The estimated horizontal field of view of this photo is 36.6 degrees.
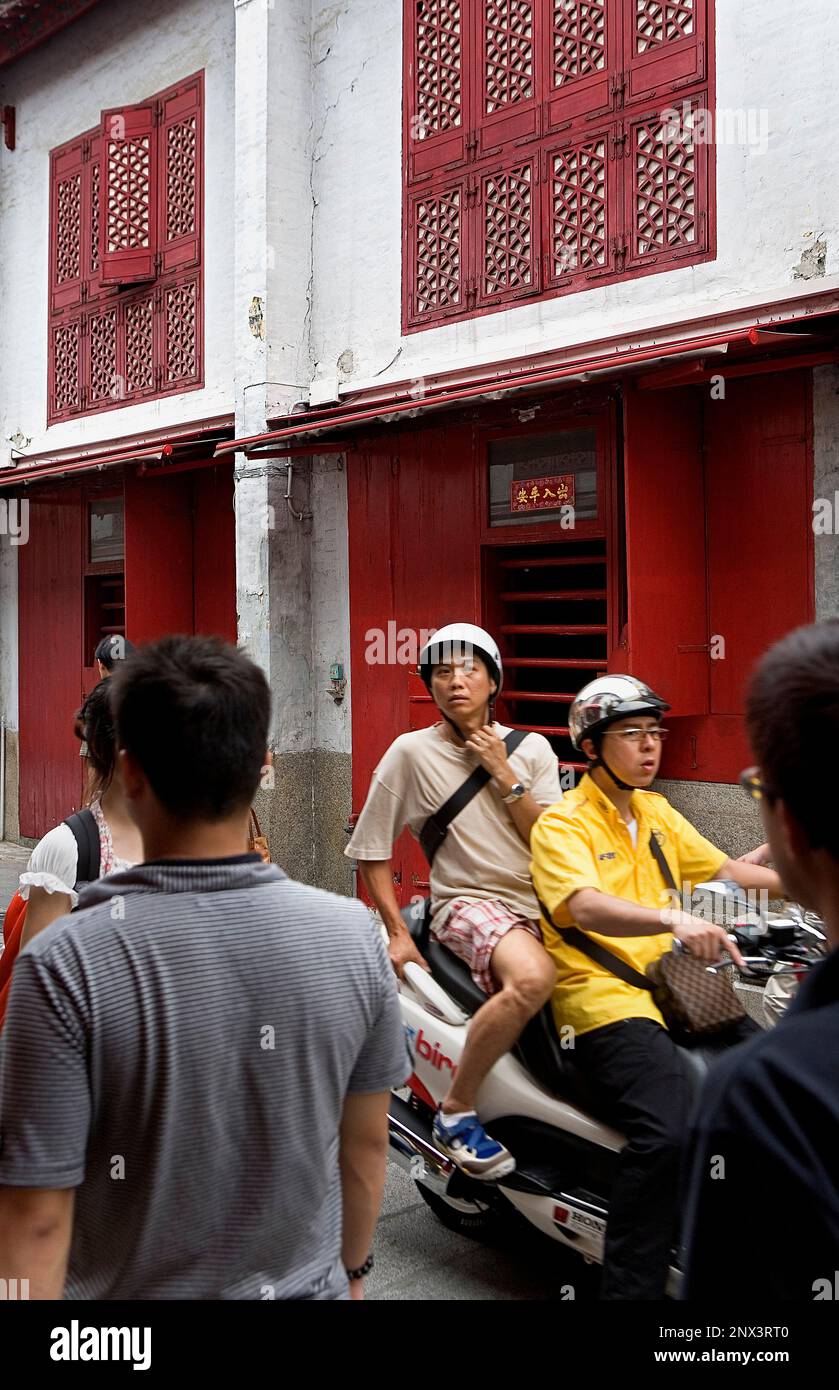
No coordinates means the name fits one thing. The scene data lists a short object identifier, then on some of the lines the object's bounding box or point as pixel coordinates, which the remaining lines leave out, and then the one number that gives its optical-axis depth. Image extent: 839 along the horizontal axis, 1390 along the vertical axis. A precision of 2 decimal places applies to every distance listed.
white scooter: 3.52
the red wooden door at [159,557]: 11.45
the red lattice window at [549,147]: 7.49
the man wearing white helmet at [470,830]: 3.85
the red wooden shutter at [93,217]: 12.48
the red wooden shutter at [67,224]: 12.82
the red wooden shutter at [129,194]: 11.84
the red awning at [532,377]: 6.31
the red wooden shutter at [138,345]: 11.99
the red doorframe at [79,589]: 11.47
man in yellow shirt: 3.31
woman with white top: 3.17
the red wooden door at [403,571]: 8.93
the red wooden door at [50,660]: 13.08
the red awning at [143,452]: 10.48
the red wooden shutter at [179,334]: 11.43
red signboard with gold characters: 8.11
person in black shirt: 1.24
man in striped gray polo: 1.77
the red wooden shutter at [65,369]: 13.02
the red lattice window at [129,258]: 11.48
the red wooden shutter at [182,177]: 11.28
